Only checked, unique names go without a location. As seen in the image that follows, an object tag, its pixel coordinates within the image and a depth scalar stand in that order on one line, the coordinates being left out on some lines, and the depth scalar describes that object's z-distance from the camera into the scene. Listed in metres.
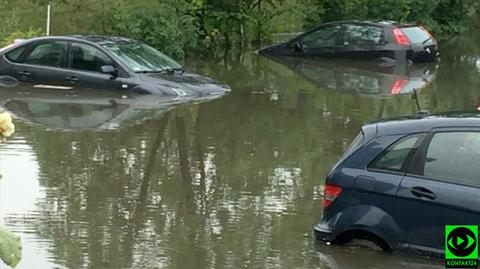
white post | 26.22
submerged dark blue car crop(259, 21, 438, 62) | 25.34
